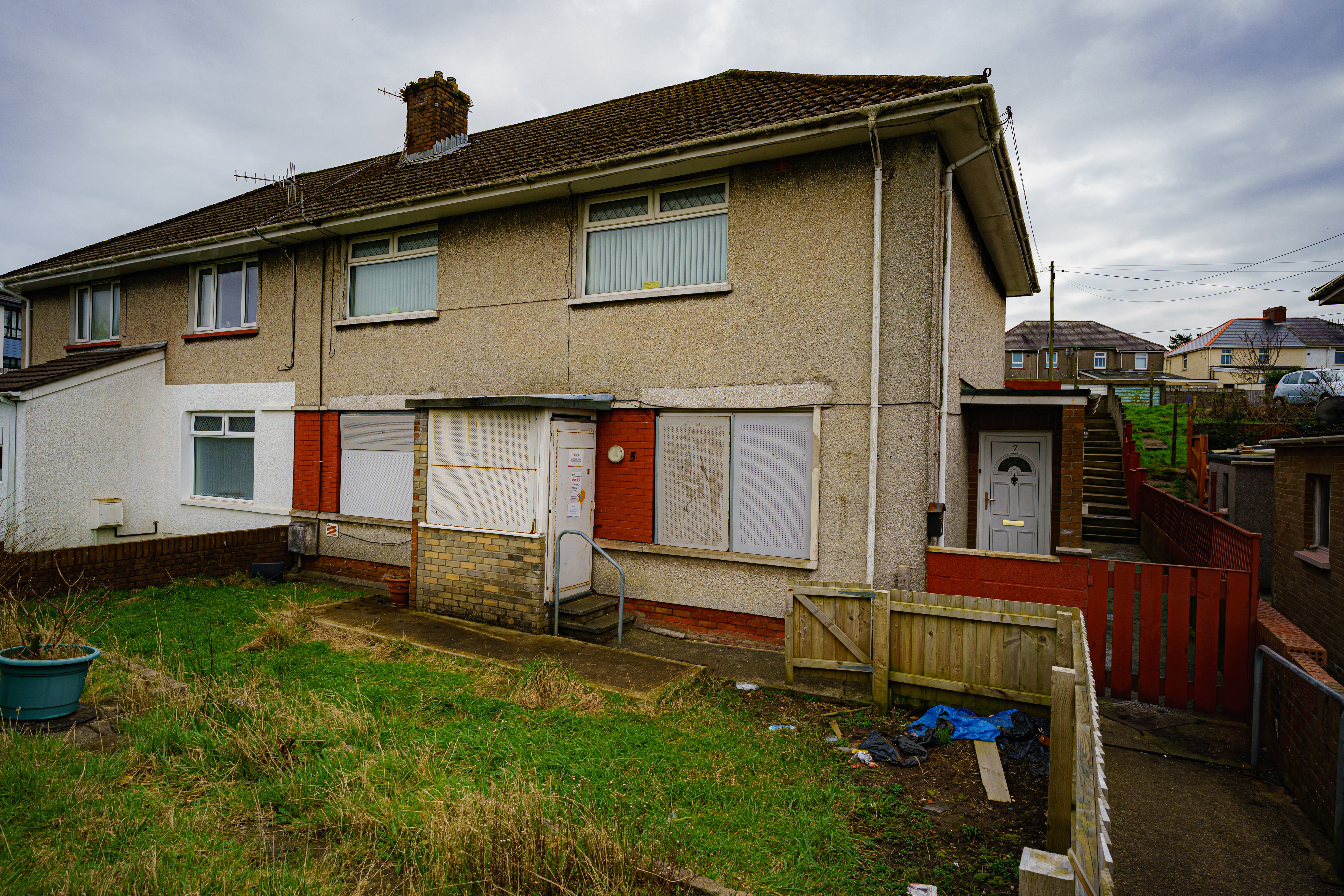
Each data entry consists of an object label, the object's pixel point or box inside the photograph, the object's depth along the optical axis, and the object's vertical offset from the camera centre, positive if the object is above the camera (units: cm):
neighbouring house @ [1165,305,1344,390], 5144 +886
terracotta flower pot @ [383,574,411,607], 888 -193
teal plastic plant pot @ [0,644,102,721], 466 -174
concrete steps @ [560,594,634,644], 760 -201
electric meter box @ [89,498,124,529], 1150 -134
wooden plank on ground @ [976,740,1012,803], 436 -214
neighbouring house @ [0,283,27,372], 4147 +576
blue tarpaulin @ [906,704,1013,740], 509 -206
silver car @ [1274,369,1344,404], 1819 +208
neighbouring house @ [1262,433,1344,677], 703 -89
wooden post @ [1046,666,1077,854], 344 -157
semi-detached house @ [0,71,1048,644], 691 +106
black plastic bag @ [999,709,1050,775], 478 -210
